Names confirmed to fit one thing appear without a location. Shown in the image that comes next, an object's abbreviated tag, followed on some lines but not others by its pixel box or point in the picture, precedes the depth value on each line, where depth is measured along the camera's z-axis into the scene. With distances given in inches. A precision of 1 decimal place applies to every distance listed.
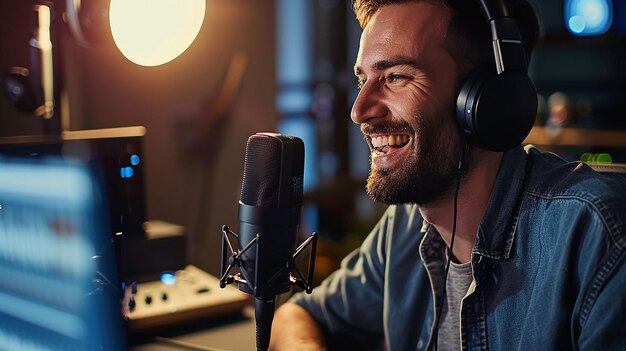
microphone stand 30.0
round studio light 41.7
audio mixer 44.9
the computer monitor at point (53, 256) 28.7
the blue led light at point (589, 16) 135.1
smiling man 35.9
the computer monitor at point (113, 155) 33.2
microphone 29.7
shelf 118.0
